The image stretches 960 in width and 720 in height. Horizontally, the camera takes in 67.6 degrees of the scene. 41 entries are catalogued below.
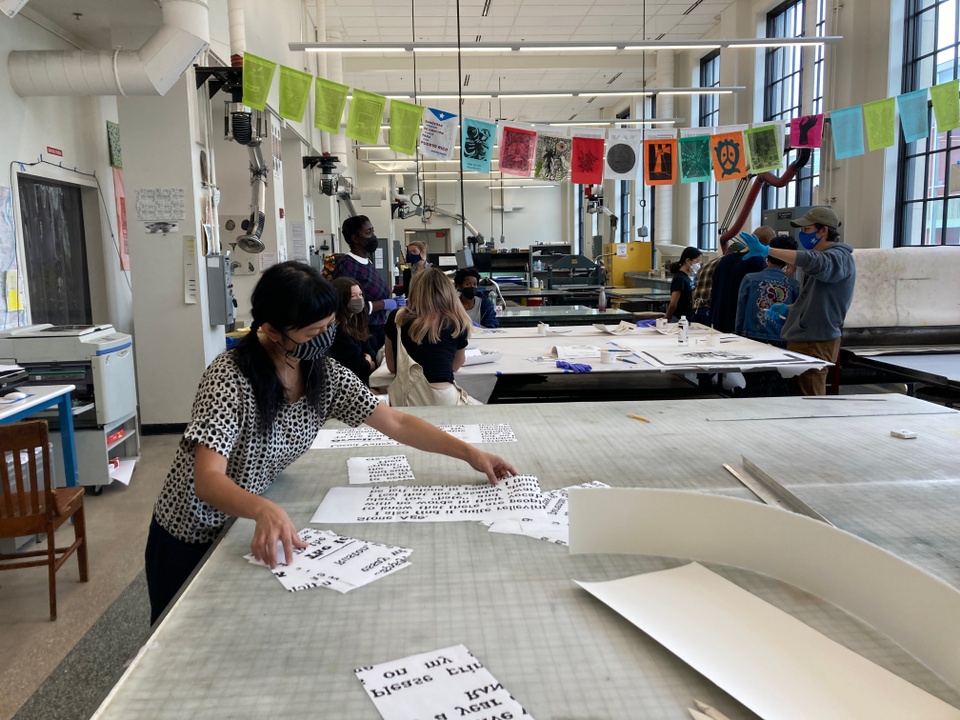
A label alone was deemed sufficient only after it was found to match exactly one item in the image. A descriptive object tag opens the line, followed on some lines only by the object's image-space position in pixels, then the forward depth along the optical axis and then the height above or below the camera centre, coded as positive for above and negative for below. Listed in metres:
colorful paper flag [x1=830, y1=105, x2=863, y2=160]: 5.86 +1.00
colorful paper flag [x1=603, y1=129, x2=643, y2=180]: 6.48 +0.95
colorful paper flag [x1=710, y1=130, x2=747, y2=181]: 6.34 +0.89
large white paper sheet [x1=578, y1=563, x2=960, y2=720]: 0.82 -0.51
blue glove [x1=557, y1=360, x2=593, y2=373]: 3.71 -0.55
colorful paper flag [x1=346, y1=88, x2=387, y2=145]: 5.43 +1.13
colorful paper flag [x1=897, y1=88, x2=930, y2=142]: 5.35 +1.01
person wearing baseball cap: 4.06 -0.24
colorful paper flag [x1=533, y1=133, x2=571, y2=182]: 6.46 +0.94
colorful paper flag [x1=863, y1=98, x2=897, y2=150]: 5.68 +1.02
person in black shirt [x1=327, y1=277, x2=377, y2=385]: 3.89 -0.36
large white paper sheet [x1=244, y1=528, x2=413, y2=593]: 1.15 -0.50
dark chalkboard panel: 4.72 +0.15
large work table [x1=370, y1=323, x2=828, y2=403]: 3.66 -0.55
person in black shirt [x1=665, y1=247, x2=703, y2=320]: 6.60 -0.28
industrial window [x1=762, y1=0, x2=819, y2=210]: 8.85 +2.18
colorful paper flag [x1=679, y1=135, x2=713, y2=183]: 6.50 +0.89
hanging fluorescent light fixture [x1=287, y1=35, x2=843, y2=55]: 5.85 +1.83
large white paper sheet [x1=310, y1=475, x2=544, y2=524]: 1.42 -0.49
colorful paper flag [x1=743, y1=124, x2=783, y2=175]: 6.22 +0.93
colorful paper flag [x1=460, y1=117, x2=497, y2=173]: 6.01 +1.00
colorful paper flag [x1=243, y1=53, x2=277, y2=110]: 4.91 +1.30
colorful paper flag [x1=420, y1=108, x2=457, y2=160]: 5.74 +1.03
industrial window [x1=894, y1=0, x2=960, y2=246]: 6.60 +0.91
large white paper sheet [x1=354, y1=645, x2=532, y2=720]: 0.81 -0.50
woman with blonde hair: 3.31 -0.34
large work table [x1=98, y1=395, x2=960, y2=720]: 0.86 -0.50
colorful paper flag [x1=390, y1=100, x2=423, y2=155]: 5.41 +1.05
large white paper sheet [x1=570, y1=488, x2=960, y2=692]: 0.92 -0.46
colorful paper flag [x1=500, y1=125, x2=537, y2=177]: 6.34 +1.00
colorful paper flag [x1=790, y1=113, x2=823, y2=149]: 6.29 +1.06
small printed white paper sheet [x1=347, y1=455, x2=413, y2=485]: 1.66 -0.49
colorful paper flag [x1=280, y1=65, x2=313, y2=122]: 5.07 +1.24
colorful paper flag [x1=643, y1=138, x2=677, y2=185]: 6.49 +0.88
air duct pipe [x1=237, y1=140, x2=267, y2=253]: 5.60 +0.51
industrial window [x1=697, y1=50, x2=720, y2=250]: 11.35 +1.16
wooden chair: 2.56 -0.85
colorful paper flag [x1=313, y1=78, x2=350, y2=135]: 5.33 +1.22
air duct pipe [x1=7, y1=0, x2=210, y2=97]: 4.18 +1.23
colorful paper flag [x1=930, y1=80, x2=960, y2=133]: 4.82 +0.98
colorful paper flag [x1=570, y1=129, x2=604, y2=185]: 6.38 +0.90
